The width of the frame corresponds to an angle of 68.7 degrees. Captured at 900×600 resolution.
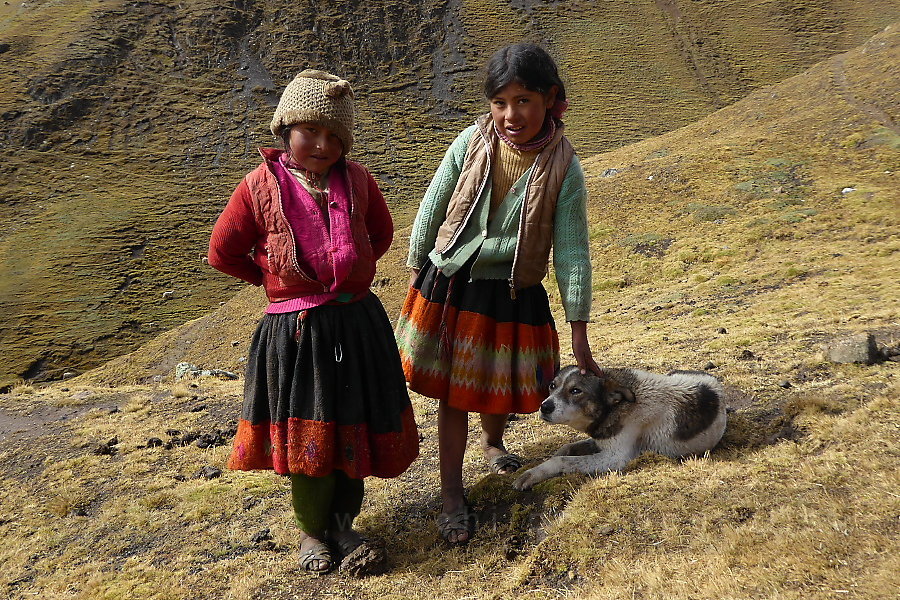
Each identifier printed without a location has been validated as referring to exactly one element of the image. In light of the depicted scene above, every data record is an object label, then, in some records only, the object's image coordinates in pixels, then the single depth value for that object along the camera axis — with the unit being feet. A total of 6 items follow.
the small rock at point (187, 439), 23.86
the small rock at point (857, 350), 17.66
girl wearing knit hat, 12.19
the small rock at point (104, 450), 22.93
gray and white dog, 14.05
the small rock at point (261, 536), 16.05
